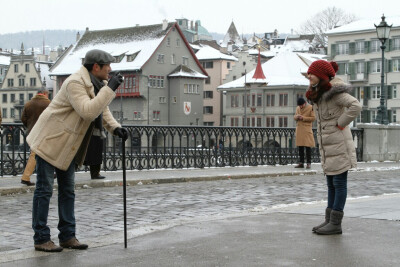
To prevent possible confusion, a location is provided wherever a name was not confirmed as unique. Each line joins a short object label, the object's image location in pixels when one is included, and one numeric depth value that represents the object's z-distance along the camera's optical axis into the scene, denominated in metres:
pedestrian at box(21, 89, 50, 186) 12.14
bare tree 98.12
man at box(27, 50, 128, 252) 5.85
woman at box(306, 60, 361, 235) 6.89
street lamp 24.30
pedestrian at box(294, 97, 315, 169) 17.52
